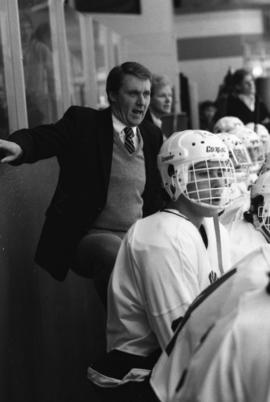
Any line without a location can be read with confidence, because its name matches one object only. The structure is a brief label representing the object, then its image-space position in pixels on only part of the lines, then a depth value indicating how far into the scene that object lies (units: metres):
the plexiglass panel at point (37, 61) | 7.71
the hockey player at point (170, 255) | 4.48
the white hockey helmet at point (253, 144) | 8.87
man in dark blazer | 6.36
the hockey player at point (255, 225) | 5.77
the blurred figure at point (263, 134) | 9.53
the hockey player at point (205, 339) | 2.77
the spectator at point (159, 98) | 10.07
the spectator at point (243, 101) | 11.29
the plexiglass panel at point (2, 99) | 6.55
